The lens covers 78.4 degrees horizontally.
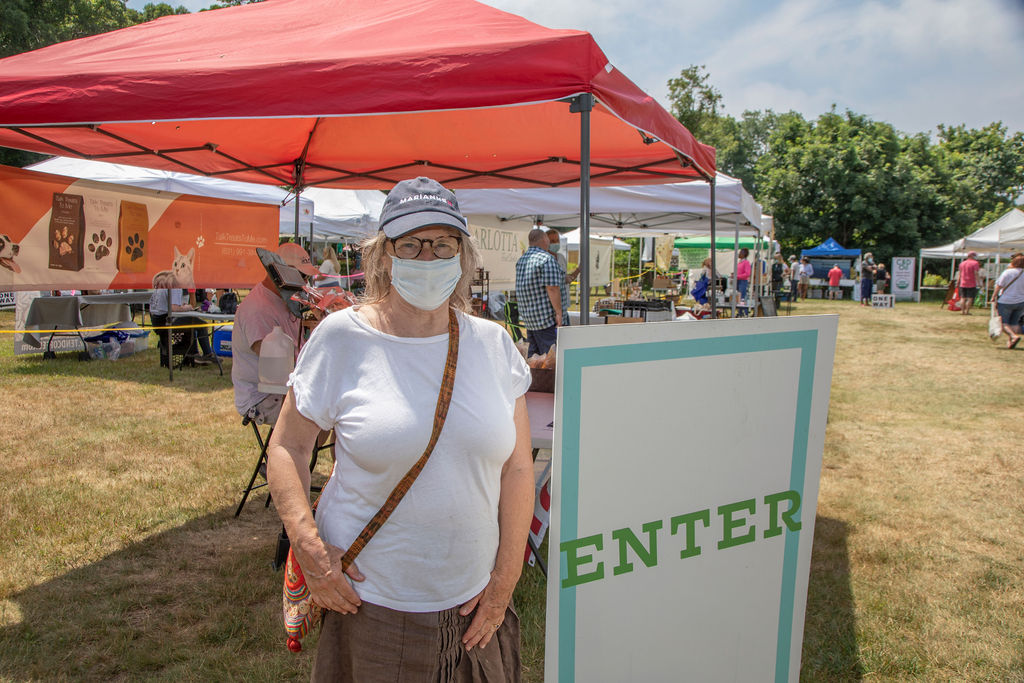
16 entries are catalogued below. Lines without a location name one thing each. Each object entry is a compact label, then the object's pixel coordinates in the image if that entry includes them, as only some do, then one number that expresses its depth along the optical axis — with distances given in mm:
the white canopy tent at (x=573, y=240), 18395
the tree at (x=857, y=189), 30234
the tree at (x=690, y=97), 51719
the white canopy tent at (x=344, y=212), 12602
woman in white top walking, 11844
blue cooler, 8906
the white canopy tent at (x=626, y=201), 7305
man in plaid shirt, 6766
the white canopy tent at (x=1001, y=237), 14734
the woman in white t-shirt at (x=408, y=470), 1414
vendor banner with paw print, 4137
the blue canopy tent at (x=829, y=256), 30031
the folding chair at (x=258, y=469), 3645
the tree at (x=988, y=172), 32750
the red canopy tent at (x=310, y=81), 2264
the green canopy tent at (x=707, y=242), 23203
